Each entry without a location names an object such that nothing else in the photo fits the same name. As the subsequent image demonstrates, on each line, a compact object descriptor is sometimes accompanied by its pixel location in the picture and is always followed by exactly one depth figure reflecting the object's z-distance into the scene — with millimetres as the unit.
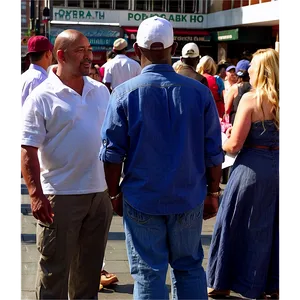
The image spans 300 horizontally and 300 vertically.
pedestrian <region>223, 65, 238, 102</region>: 11695
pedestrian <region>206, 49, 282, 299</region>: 4973
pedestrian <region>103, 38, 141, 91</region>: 10875
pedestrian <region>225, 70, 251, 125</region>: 8668
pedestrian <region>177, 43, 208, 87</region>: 7554
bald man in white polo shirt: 4168
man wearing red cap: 6376
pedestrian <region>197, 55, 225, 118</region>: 10281
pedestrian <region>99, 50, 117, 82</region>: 12952
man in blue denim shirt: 3832
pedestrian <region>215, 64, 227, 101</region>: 10952
